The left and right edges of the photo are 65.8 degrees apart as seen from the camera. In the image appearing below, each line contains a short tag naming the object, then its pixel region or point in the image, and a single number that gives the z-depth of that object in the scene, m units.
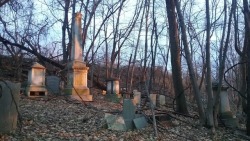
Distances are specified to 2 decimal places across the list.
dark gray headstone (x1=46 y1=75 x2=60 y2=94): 9.49
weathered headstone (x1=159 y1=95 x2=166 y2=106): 10.64
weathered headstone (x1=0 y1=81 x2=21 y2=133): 3.87
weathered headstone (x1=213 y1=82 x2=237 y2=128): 6.30
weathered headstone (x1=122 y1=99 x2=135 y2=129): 4.93
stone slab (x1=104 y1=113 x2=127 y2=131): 4.72
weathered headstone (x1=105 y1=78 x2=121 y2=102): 9.89
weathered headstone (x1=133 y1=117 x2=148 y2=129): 4.91
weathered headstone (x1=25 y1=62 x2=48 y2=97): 8.26
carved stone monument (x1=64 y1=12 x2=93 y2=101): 8.33
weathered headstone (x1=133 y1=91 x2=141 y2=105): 8.82
